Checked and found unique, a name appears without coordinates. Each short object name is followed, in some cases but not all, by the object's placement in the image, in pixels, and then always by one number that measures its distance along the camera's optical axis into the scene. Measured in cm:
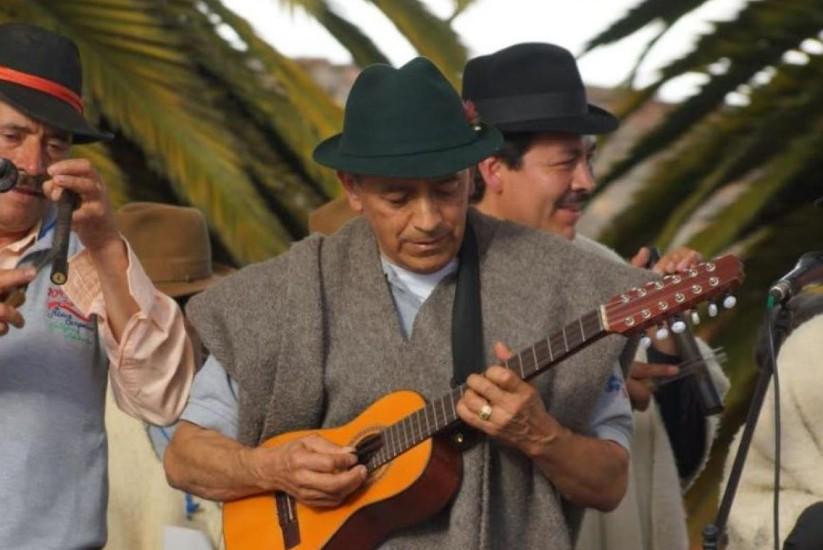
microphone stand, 759
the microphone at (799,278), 748
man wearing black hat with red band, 827
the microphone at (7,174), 816
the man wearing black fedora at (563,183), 998
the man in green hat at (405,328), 816
